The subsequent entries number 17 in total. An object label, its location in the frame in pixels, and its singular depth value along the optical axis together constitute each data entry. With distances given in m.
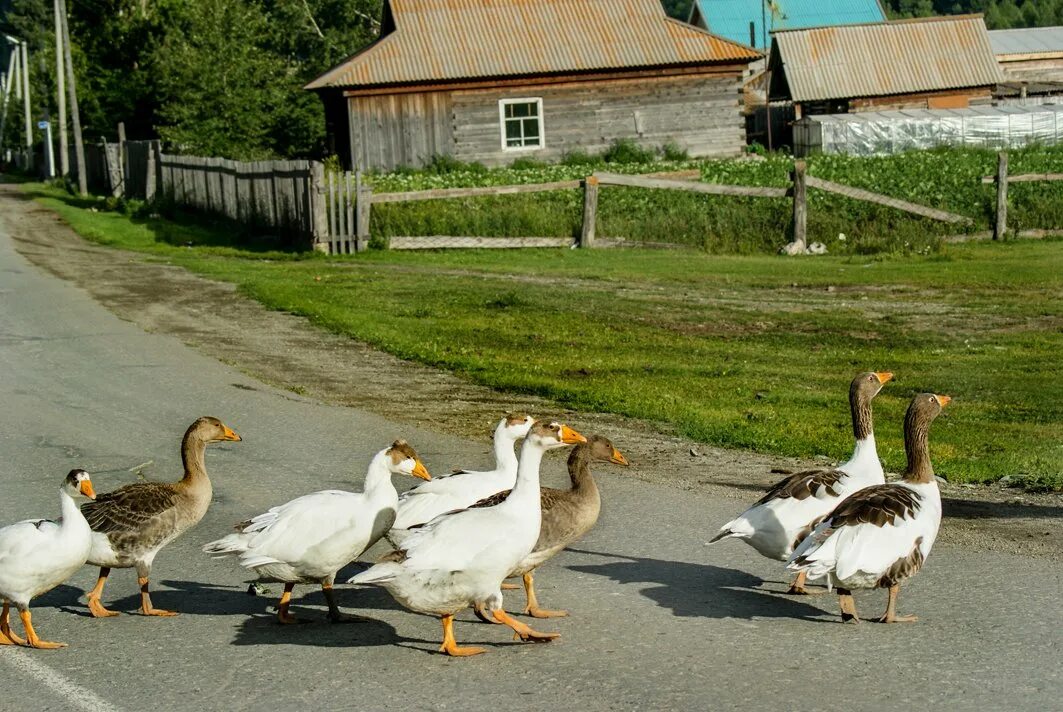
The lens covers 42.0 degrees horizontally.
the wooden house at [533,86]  46.50
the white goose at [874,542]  7.11
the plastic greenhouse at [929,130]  53.72
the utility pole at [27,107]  82.60
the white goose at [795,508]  7.86
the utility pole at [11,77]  101.25
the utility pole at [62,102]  54.22
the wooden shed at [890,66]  60.56
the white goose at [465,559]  6.90
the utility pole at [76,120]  53.06
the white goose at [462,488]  8.30
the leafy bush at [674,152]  47.53
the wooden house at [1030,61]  70.19
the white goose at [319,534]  7.48
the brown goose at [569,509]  7.82
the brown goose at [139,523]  8.02
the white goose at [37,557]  7.33
